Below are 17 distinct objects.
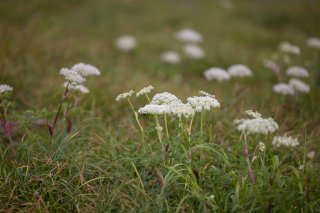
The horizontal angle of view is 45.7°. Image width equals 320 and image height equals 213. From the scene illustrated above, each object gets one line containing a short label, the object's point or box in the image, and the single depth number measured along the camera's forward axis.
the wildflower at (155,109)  2.96
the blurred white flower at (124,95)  3.24
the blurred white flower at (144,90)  3.28
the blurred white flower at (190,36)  8.23
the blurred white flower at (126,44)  8.31
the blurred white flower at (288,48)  6.25
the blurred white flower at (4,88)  3.57
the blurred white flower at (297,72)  5.84
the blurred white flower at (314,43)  6.96
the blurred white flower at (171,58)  7.93
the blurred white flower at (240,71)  5.83
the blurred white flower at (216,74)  5.56
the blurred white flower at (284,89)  5.20
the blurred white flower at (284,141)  2.83
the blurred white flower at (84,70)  4.06
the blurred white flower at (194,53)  7.92
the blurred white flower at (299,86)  5.41
